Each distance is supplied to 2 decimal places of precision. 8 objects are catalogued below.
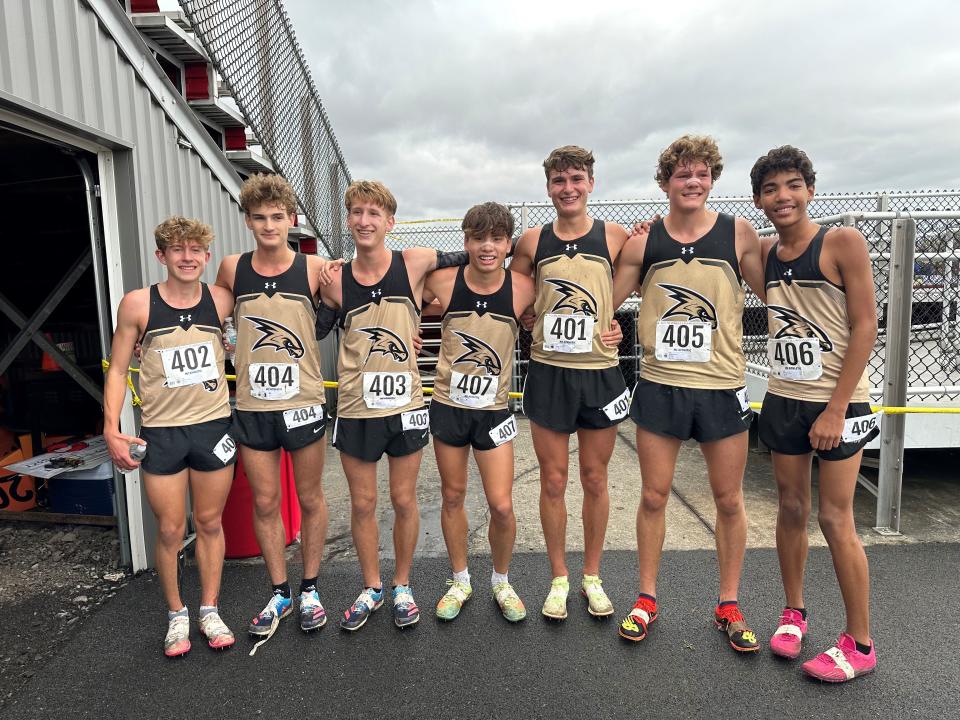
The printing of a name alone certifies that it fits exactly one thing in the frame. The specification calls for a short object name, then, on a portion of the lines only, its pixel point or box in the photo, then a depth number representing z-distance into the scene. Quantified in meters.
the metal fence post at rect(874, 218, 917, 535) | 4.00
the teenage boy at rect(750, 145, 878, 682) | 2.55
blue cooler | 4.59
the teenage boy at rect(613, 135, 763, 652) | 2.79
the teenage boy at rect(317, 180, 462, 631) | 2.96
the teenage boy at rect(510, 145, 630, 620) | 2.97
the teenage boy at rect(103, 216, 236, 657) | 2.88
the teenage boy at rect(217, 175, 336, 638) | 2.96
